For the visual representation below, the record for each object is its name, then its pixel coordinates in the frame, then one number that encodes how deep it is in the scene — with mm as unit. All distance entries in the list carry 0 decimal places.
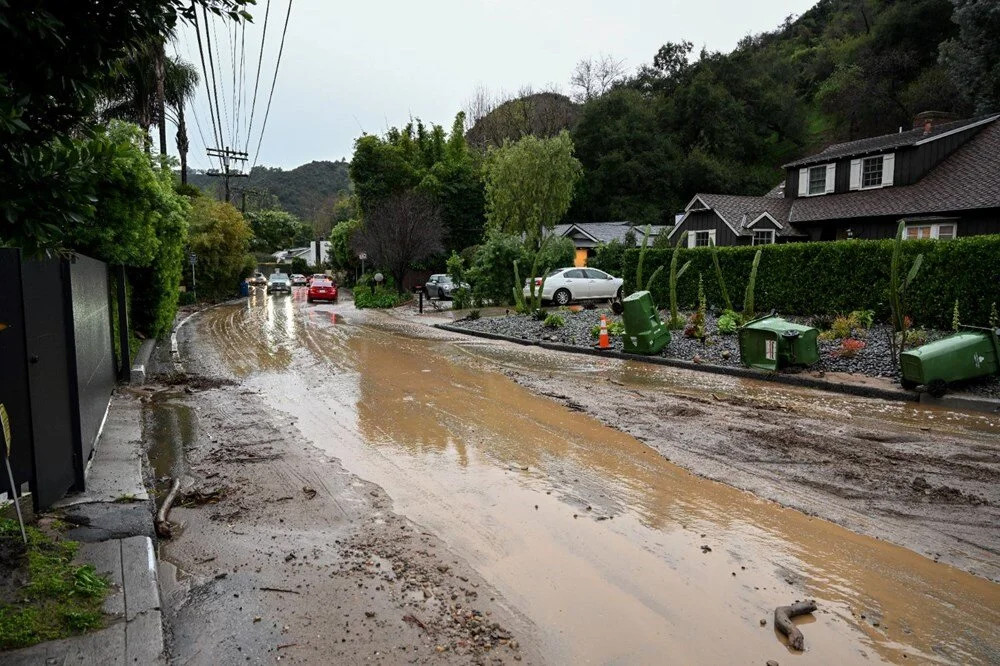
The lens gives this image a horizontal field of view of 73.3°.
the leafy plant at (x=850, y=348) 11969
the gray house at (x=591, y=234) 43562
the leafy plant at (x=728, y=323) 15207
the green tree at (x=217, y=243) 33500
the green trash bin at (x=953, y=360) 9609
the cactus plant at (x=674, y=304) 15795
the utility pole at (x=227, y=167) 34662
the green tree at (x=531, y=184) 39969
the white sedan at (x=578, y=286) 26688
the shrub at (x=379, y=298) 33656
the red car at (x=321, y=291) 37250
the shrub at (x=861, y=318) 13820
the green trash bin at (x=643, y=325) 14219
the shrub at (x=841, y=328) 13258
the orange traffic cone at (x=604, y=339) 15688
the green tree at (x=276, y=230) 81812
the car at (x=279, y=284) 46594
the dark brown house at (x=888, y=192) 23959
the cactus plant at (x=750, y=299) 13993
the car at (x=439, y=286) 34419
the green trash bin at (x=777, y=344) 11578
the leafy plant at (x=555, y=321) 19219
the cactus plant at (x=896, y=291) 11258
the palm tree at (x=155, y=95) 27078
